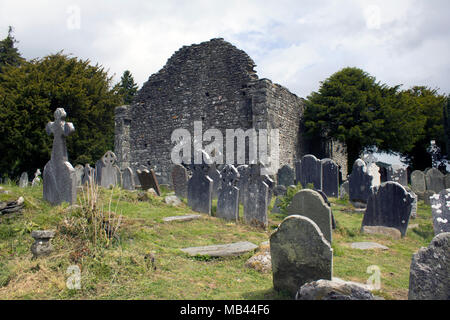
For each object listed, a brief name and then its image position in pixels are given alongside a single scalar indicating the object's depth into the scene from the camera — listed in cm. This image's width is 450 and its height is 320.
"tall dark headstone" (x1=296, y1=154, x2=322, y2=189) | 1149
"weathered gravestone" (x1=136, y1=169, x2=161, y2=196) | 1070
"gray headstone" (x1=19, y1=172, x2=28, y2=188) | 1315
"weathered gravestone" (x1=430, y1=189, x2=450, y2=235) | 606
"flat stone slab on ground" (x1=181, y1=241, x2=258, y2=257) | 508
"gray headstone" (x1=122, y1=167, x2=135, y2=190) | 1209
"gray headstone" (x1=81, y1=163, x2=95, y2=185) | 1231
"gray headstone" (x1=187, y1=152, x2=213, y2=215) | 824
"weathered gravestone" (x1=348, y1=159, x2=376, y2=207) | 1012
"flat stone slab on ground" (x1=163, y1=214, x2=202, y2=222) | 696
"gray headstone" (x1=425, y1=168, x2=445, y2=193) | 1385
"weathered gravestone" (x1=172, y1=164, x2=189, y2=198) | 1066
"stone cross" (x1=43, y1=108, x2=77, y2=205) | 672
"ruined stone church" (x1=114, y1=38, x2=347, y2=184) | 1443
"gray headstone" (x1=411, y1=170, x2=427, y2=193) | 1384
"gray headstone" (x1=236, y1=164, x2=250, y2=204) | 870
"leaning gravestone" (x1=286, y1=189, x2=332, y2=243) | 552
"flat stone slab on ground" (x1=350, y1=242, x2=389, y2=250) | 608
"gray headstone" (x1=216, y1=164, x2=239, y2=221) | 771
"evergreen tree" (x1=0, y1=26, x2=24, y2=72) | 2817
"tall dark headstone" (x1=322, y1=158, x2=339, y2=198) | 1166
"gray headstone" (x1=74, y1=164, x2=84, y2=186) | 1391
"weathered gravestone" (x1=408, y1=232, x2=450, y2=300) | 288
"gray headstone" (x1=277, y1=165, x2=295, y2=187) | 1259
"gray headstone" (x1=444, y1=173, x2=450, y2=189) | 1354
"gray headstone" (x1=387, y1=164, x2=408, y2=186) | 1373
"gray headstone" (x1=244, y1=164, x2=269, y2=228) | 723
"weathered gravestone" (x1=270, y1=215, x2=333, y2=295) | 350
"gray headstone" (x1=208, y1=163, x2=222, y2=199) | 1033
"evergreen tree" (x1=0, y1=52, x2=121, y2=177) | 1912
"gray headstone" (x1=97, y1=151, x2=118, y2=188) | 1202
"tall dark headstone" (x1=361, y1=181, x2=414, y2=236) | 713
